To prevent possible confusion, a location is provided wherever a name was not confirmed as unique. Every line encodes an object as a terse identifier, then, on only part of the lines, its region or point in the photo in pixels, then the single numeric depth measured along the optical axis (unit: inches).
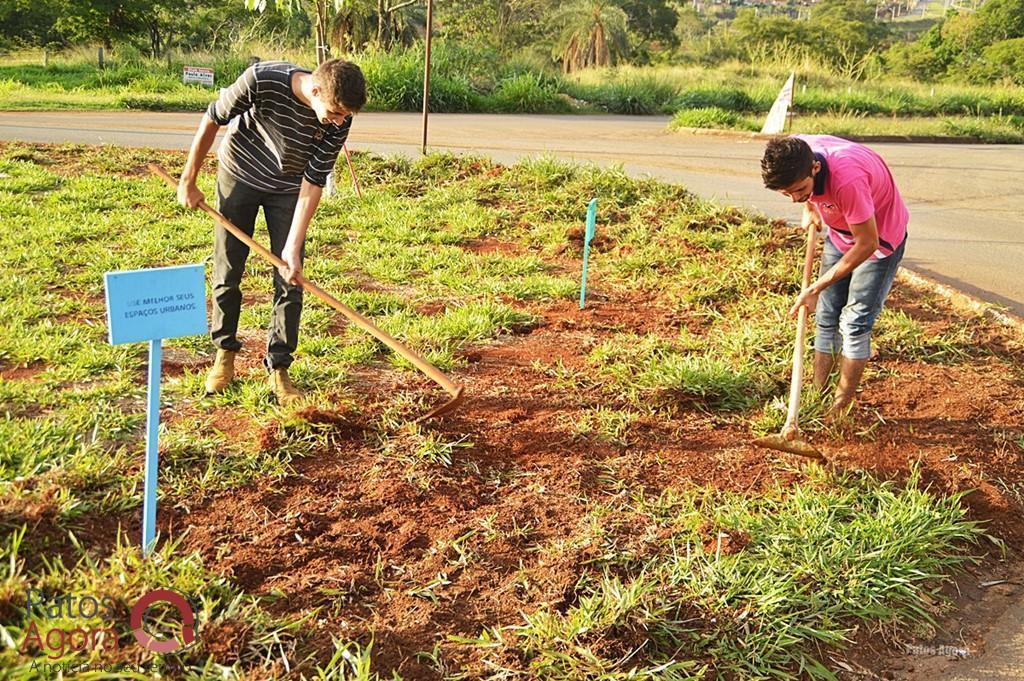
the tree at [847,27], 1655.1
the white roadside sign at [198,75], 566.6
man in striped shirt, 130.3
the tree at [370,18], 731.4
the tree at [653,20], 1678.2
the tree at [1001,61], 1296.8
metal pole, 369.1
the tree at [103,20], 812.0
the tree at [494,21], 1203.2
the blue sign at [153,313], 93.0
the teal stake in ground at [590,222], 187.5
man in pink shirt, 123.3
